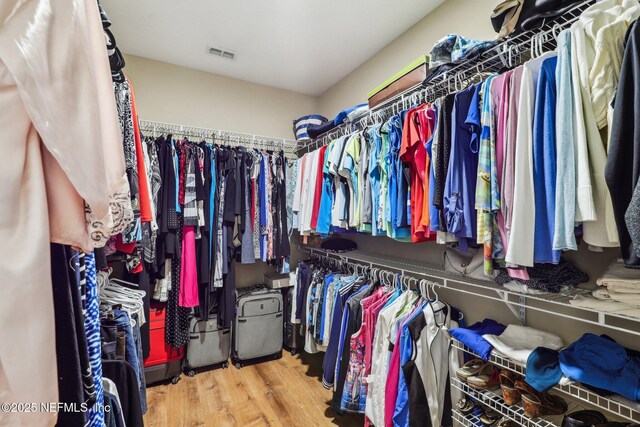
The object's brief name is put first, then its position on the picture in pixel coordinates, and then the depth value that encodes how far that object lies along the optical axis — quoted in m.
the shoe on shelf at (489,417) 1.30
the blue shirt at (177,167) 2.27
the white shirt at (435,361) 1.41
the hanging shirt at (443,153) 1.34
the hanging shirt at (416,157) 1.49
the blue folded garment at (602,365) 0.90
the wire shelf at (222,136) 2.51
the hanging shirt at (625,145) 0.80
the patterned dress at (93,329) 0.66
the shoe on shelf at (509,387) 1.19
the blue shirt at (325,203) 2.21
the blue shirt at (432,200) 1.36
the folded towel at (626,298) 0.93
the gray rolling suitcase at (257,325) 2.54
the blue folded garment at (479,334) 1.24
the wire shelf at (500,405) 1.16
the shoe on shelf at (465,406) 1.36
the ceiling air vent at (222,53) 2.47
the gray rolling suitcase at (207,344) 2.41
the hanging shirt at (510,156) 1.09
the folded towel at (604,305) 0.93
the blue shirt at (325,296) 2.18
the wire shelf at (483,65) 1.10
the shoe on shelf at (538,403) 1.12
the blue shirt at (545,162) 0.99
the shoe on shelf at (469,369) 1.34
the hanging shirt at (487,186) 1.15
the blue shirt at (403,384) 1.43
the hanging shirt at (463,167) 1.23
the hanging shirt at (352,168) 1.95
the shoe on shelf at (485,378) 1.27
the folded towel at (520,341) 1.18
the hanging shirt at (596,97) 0.89
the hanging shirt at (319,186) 2.31
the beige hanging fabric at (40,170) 0.42
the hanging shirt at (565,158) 0.91
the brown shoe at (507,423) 1.25
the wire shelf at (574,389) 0.87
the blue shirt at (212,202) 2.40
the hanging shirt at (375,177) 1.77
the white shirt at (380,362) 1.55
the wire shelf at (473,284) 1.15
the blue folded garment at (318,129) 2.51
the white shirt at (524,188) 1.02
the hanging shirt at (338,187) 2.05
